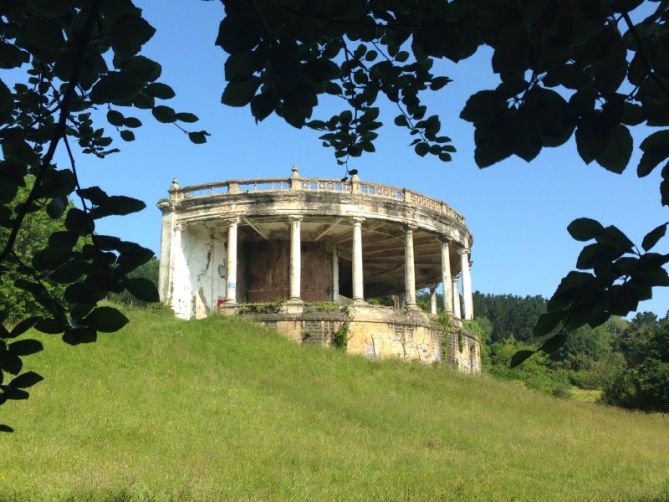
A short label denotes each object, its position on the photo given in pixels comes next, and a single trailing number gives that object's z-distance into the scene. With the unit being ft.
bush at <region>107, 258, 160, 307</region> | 215.35
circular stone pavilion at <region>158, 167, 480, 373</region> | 92.02
